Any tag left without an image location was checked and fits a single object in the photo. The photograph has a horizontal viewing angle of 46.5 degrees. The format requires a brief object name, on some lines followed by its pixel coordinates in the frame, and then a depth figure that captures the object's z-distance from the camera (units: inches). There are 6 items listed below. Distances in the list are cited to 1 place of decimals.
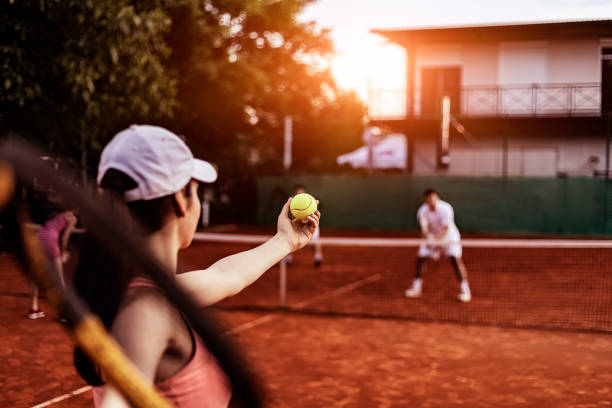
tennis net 423.8
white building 1018.1
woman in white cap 51.6
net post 426.3
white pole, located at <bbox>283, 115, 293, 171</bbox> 1132.5
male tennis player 465.7
